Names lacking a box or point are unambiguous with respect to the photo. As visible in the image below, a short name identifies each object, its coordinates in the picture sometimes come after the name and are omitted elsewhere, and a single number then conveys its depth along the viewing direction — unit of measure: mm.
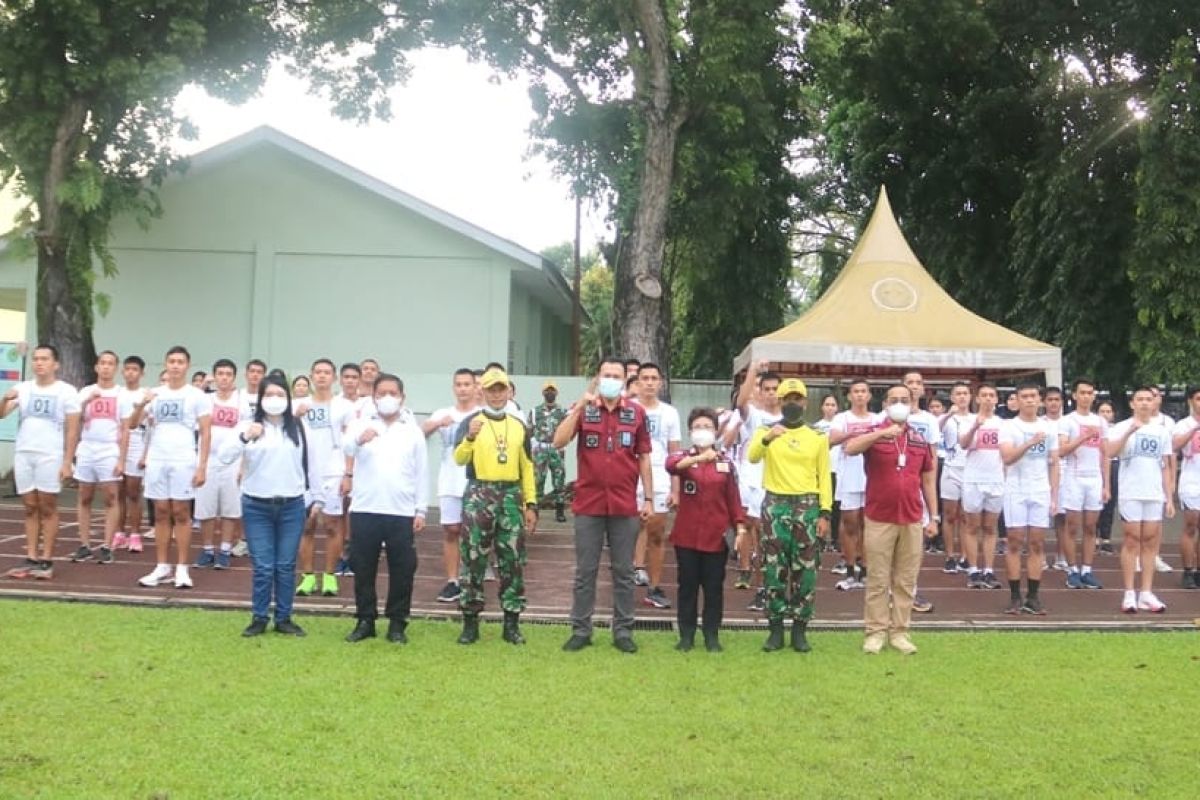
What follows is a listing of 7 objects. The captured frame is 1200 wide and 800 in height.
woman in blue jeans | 7293
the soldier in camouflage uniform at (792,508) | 7293
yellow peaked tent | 14359
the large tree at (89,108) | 15219
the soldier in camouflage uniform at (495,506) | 7215
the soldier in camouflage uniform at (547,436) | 14812
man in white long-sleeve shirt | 7242
